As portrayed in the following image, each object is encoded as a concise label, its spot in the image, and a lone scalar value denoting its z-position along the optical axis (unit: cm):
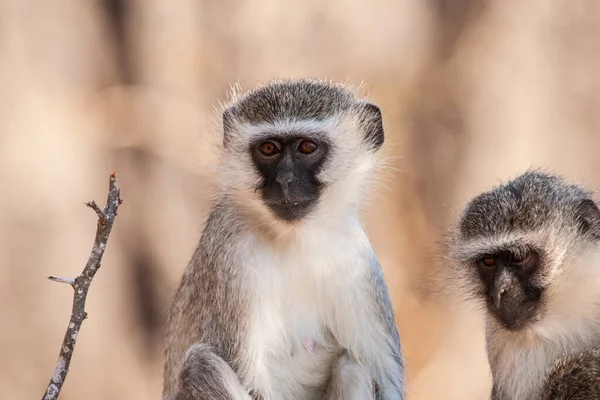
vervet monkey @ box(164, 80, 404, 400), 965
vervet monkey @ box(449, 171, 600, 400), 912
